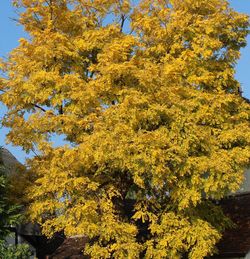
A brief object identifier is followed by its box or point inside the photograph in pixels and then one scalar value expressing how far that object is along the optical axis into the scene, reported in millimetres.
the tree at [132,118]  16562
